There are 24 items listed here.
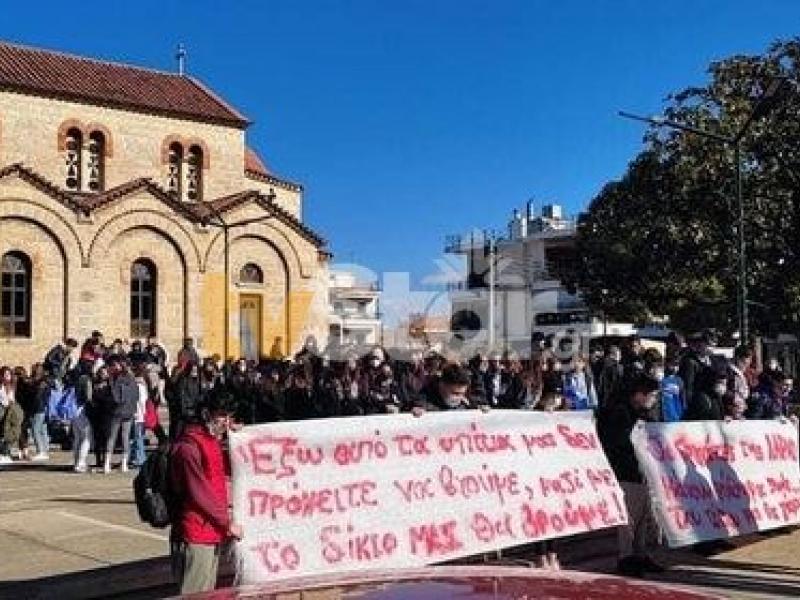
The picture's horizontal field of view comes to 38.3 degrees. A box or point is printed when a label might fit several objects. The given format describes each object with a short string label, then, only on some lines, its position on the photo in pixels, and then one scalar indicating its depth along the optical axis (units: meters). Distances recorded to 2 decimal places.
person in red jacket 6.77
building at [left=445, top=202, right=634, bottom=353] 63.28
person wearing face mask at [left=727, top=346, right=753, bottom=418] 11.83
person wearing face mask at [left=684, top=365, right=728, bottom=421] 11.41
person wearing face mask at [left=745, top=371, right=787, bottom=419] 13.32
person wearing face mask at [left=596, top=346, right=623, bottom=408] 18.12
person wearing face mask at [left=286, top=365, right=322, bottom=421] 15.58
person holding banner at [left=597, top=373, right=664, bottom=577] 9.59
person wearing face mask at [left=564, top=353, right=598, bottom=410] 17.95
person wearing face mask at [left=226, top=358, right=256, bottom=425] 16.03
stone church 40.09
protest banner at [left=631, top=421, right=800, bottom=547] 9.75
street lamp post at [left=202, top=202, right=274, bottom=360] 43.97
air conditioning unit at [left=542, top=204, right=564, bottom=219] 91.69
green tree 32.06
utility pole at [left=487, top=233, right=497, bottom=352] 62.44
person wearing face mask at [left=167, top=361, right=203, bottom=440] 16.91
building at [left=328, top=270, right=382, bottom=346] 81.75
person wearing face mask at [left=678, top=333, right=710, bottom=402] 13.66
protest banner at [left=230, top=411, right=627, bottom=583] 7.30
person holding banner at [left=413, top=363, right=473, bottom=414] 9.00
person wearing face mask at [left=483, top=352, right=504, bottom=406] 18.49
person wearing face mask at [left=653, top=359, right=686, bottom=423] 13.61
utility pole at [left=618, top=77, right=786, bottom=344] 21.97
